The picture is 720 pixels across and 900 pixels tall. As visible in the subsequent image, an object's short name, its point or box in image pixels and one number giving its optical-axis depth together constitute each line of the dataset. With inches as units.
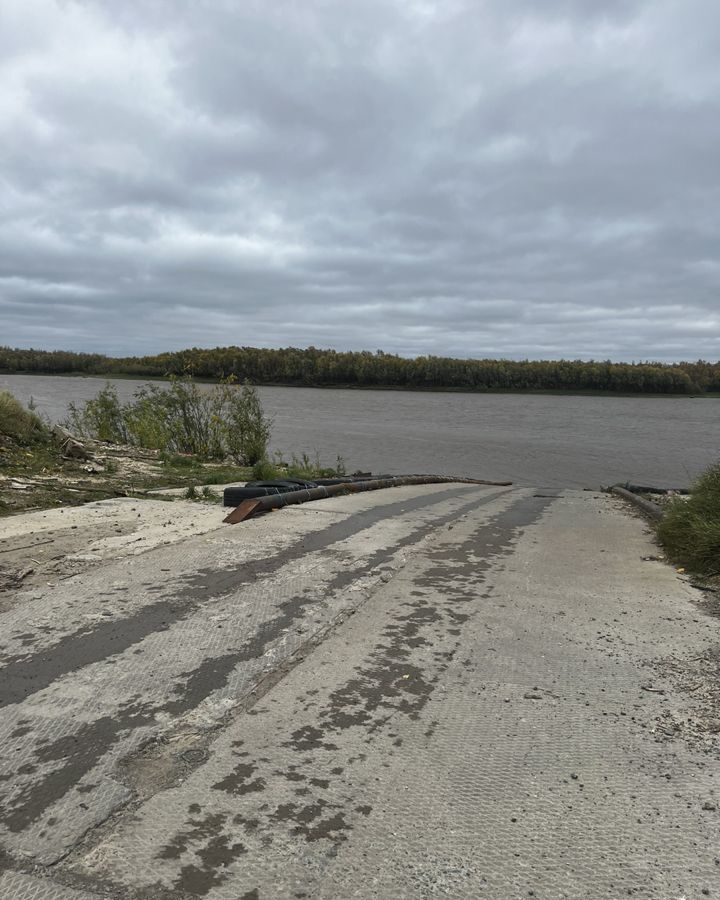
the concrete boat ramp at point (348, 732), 77.3
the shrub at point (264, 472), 484.8
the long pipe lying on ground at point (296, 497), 269.3
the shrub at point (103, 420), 719.7
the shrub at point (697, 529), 222.5
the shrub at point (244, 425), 661.3
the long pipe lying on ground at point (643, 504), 384.5
